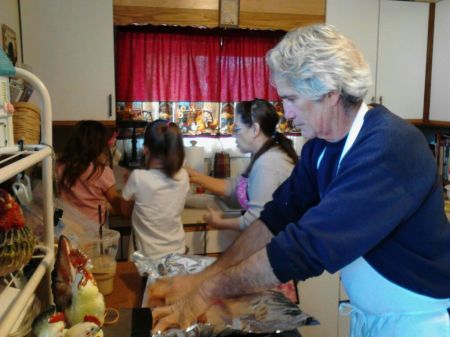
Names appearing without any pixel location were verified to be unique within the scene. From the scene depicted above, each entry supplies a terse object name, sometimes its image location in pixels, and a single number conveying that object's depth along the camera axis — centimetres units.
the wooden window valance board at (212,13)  213
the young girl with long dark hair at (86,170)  178
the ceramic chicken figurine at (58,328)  78
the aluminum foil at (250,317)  92
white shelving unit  65
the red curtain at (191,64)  245
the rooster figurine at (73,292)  89
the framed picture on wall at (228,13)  220
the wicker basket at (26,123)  90
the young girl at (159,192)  173
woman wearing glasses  163
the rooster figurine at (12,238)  70
